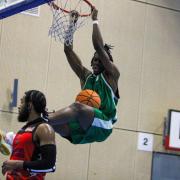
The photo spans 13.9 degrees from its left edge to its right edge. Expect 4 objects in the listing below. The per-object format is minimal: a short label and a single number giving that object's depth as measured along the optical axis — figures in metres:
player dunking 7.91
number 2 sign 14.49
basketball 8.11
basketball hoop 8.95
